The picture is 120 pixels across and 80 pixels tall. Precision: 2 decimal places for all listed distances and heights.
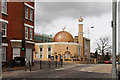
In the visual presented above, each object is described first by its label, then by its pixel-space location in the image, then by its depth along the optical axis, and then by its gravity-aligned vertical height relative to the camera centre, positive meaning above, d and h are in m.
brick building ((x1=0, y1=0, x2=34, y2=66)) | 28.44 +2.97
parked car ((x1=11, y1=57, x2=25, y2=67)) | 28.07 -1.90
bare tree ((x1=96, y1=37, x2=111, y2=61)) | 78.80 +0.30
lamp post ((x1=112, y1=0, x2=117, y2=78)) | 9.36 +0.41
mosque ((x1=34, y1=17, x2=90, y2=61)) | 72.19 +0.20
